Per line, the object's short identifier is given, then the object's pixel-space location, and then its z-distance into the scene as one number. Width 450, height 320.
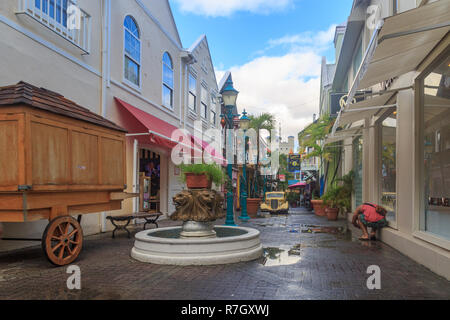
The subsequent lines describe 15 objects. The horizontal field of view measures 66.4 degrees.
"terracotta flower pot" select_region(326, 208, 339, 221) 14.52
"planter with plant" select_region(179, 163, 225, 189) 6.83
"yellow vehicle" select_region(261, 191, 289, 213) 19.41
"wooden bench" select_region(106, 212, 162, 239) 8.97
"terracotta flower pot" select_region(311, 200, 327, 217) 17.17
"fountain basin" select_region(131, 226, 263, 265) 5.89
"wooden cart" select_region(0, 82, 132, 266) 5.21
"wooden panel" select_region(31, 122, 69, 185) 5.36
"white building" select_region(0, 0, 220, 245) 7.35
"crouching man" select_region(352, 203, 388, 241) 8.41
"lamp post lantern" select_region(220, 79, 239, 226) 10.66
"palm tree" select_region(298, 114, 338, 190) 16.44
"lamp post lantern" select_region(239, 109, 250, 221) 14.01
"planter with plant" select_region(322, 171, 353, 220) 14.10
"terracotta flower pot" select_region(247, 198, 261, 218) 17.02
